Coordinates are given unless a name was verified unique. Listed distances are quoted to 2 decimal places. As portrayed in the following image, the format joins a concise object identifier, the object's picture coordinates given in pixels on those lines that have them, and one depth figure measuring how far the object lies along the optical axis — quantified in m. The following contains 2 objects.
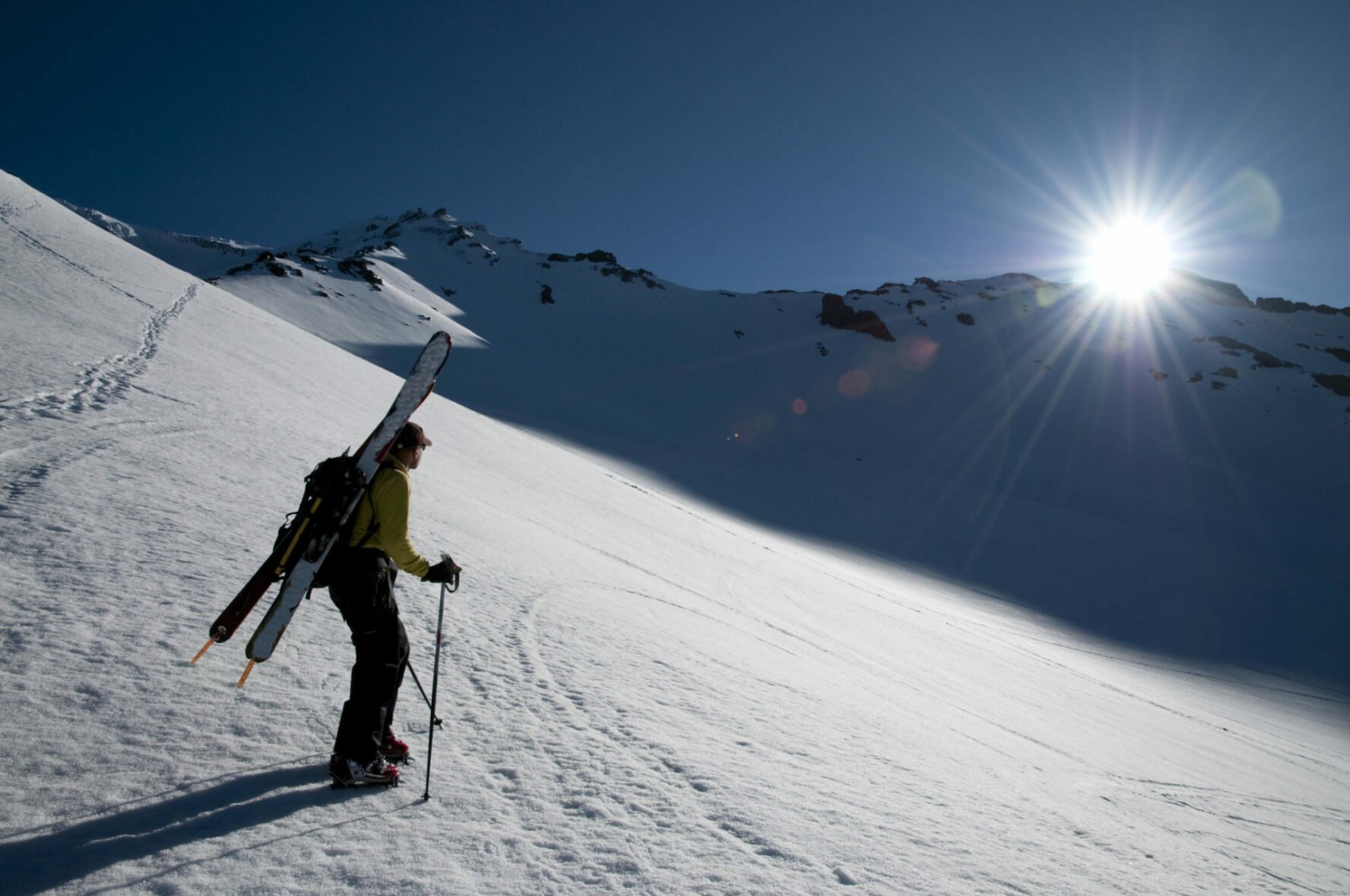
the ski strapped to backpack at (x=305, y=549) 3.13
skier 3.10
